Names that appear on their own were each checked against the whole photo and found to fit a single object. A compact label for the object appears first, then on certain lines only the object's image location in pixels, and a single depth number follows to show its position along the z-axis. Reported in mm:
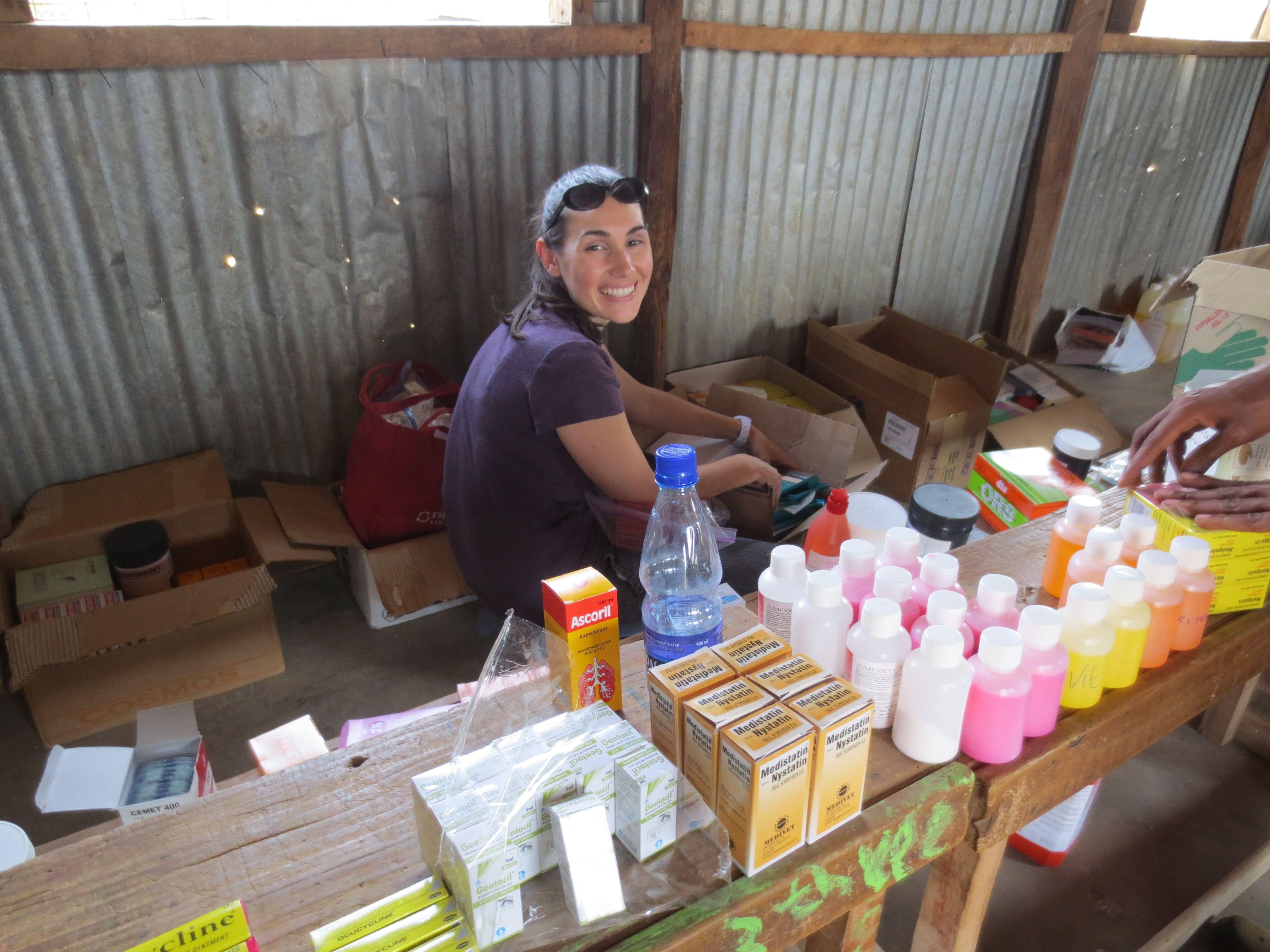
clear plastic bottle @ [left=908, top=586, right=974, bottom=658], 1096
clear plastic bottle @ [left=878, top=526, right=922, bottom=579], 1320
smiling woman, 2014
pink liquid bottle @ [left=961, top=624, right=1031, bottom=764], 1085
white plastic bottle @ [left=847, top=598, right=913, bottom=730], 1083
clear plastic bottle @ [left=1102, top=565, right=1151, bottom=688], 1196
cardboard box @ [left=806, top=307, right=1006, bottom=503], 3367
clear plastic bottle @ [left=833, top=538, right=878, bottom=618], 1273
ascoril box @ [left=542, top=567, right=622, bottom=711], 1122
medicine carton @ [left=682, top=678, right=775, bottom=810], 976
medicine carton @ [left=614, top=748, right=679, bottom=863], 939
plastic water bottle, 1208
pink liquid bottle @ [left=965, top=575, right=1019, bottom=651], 1198
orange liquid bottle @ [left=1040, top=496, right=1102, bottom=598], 1438
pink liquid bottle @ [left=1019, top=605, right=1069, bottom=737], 1124
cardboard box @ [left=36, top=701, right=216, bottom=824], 1587
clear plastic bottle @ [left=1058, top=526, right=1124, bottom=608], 1311
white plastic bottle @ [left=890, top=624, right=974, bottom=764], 1062
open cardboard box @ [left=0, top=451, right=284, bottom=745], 2402
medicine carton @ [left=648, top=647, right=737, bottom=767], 1034
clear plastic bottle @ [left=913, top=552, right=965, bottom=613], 1236
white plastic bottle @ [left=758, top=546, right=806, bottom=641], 1242
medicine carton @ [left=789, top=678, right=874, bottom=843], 975
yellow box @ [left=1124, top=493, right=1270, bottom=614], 1400
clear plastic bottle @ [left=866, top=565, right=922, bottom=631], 1194
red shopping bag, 2754
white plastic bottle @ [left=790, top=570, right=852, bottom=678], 1142
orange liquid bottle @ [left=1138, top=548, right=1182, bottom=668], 1262
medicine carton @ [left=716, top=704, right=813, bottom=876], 922
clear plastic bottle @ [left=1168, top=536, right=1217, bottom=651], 1295
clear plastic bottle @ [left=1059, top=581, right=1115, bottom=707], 1174
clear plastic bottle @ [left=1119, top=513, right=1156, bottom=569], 1356
